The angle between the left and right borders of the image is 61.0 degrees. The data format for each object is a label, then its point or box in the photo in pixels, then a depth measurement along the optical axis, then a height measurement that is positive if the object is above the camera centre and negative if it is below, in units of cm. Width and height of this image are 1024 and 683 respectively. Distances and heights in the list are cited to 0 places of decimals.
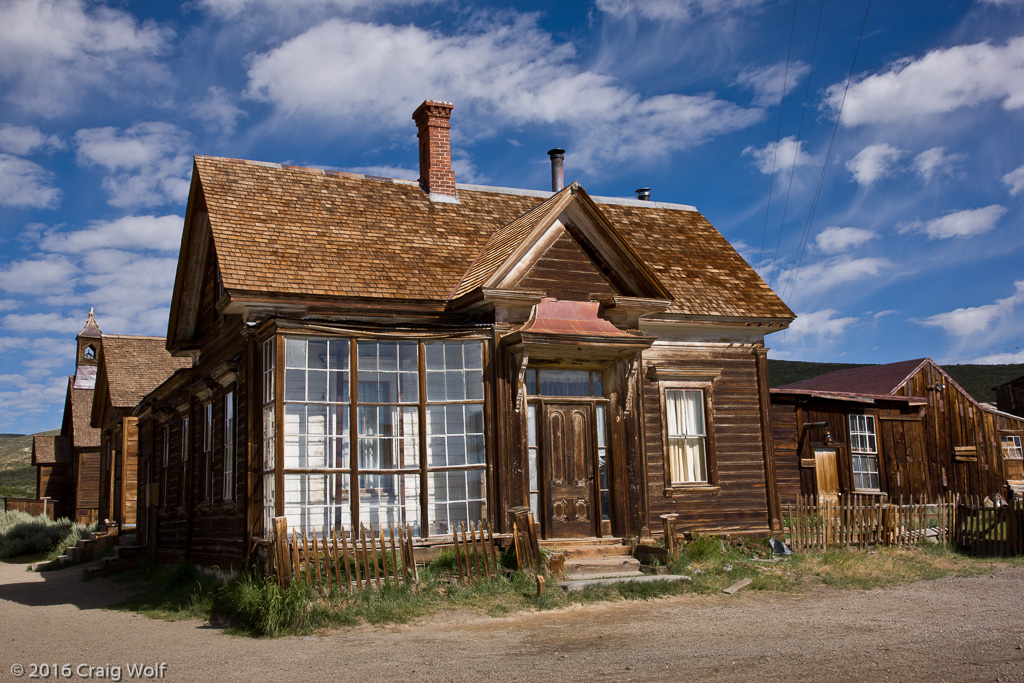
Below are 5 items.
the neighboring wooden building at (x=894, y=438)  1978 +33
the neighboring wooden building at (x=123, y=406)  2302 +223
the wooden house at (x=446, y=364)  1215 +158
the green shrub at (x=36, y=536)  2478 -156
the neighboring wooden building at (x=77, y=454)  3184 +106
